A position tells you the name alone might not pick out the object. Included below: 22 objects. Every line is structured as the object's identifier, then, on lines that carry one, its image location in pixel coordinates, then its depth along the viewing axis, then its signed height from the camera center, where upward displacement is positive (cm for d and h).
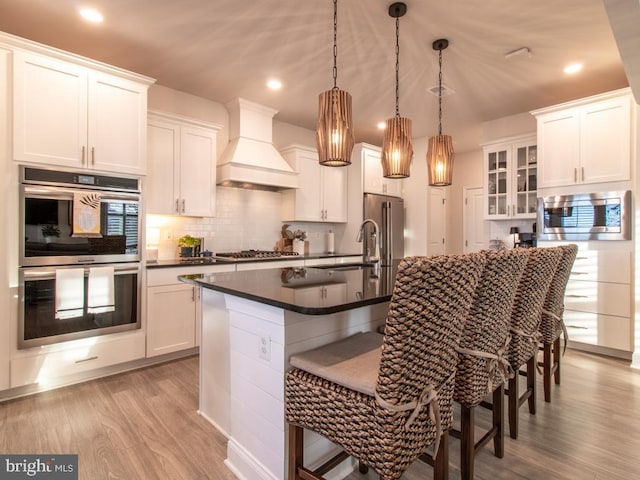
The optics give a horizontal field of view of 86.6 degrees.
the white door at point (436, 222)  577 +32
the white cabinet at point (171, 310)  305 -66
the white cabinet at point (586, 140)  328 +103
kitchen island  141 -46
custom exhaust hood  392 +103
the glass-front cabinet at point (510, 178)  438 +84
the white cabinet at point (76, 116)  245 +98
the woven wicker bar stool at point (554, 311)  216 -47
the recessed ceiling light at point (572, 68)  330 +170
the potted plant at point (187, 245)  370 -5
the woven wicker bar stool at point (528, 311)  173 -38
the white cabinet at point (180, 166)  340 +79
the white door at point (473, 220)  636 +39
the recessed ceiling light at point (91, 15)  248 +168
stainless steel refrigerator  512 +28
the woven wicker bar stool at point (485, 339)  136 -42
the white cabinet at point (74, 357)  244 -91
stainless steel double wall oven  245 -11
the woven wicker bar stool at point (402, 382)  99 -47
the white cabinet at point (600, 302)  328 -62
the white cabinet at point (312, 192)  468 +69
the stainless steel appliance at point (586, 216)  328 +24
